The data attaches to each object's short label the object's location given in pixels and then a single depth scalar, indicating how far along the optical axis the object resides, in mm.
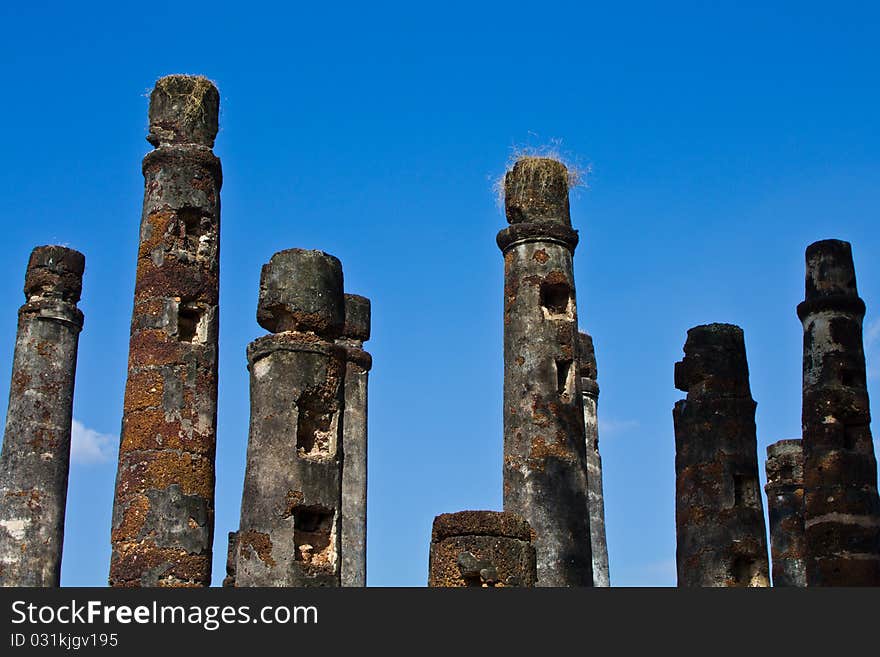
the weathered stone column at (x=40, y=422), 21391
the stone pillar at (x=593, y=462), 26125
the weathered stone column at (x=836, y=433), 22969
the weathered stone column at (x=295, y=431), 14875
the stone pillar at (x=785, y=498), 29203
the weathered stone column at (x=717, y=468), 20656
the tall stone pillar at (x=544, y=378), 18375
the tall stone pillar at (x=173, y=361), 17469
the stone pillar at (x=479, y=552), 14211
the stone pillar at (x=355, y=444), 22266
